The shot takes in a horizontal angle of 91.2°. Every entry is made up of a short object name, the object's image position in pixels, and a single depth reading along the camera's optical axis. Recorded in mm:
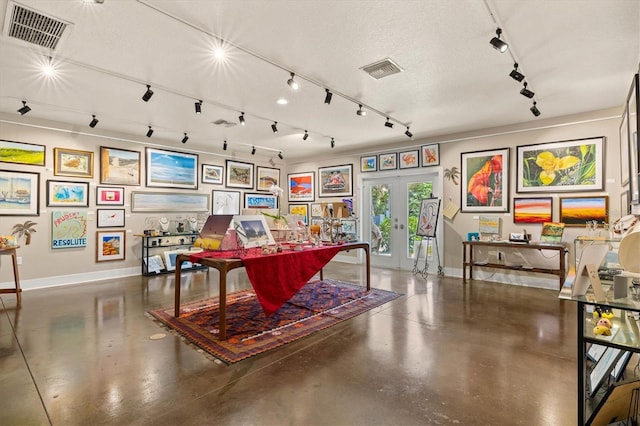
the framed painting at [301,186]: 8952
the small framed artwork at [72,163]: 5629
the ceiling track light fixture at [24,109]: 4582
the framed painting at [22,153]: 5121
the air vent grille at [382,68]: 3425
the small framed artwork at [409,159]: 7027
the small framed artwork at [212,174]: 7703
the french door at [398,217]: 6862
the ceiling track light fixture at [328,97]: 4077
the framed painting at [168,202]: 6613
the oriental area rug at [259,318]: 3051
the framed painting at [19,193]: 5121
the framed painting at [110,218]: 6111
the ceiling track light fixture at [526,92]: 3736
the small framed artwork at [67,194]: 5566
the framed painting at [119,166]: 6166
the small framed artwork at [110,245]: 6094
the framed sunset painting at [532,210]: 5402
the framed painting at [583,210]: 4906
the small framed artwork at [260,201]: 8633
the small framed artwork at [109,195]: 6093
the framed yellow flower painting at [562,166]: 4996
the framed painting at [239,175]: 8227
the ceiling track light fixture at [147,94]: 3862
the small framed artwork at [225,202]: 7877
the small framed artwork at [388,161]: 7391
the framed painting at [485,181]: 5844
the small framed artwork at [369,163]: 7715
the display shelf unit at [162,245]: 6449
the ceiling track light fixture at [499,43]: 2668
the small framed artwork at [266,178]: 8898
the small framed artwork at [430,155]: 6698
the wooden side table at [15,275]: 4551
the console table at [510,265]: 4934
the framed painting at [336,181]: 8195
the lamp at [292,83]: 3594
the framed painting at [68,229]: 5602
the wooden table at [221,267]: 3113
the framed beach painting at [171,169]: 6809
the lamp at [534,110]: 4472
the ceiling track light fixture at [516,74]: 3268
